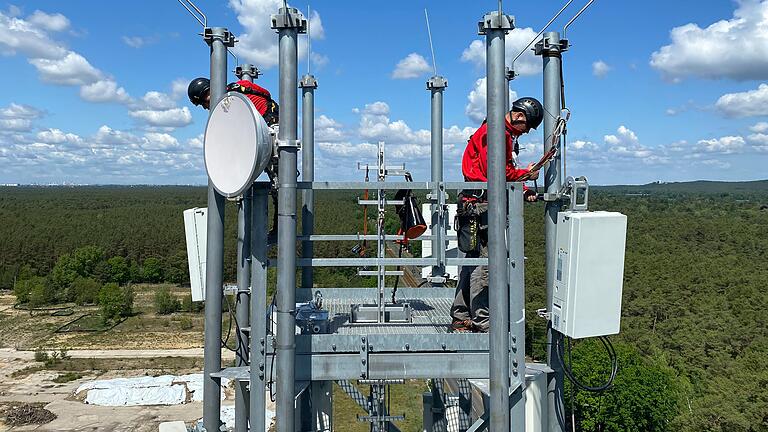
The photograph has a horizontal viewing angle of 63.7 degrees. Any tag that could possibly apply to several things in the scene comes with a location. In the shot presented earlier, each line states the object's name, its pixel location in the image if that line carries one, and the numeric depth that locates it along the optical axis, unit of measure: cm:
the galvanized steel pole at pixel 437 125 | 960
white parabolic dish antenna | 504
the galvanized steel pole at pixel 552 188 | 604
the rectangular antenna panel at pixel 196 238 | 707
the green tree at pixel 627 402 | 2711
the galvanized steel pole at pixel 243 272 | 587
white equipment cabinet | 539
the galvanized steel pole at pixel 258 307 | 541
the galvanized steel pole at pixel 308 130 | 933
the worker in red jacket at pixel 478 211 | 622
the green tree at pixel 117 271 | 8004
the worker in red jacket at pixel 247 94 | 691
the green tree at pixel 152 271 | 8269
